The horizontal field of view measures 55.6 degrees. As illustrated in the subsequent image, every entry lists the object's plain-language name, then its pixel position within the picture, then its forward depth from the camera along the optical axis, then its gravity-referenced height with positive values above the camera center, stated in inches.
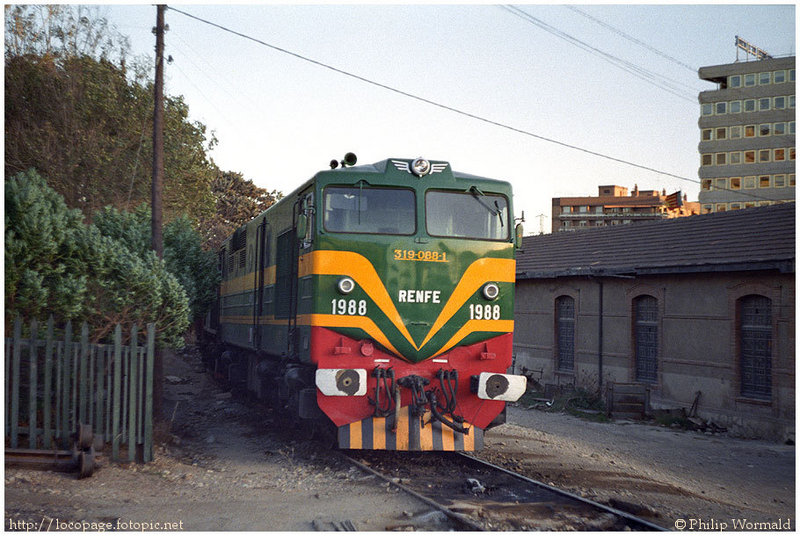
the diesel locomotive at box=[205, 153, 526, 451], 378.9 +2.2
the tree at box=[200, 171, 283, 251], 1565.3 +232.9
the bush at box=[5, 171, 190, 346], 366.6 +17.0
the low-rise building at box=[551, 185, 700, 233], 3725.4 +531.7
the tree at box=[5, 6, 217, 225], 893.8 +233.3
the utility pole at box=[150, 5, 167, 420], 490.9 +87.0
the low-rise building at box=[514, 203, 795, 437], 610.2 -1.3
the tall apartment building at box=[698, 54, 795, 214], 2869.1 +706.3
